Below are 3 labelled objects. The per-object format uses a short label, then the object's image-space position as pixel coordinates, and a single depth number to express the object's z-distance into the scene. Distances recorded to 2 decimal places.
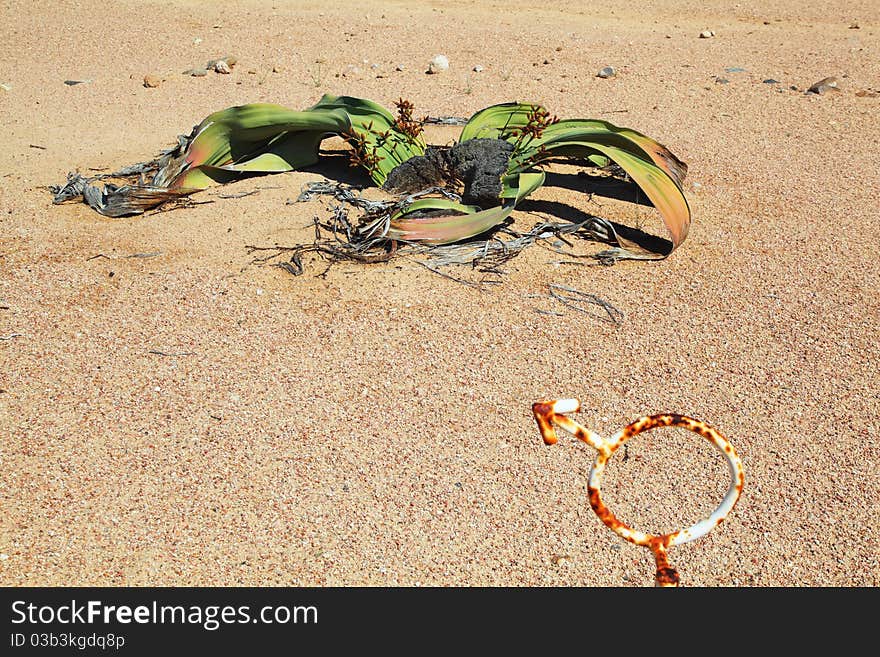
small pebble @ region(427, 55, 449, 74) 6.25
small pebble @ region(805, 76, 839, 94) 5.64
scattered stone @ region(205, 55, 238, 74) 6.23
